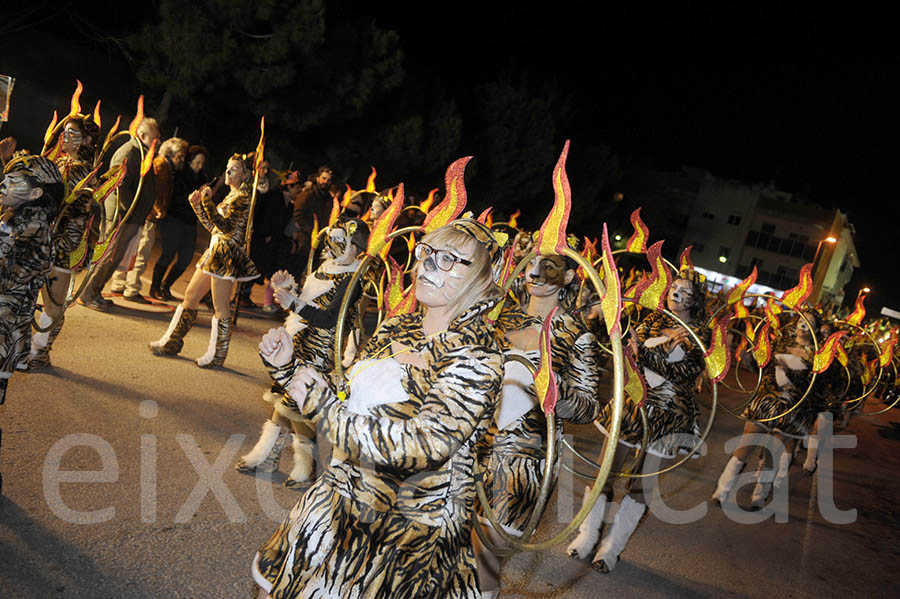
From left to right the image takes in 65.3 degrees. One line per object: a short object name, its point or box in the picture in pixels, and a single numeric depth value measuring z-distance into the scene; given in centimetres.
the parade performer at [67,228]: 549
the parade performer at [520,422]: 335
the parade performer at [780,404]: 734
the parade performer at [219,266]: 690
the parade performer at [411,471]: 212
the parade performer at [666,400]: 500
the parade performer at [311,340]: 479
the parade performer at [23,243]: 395
